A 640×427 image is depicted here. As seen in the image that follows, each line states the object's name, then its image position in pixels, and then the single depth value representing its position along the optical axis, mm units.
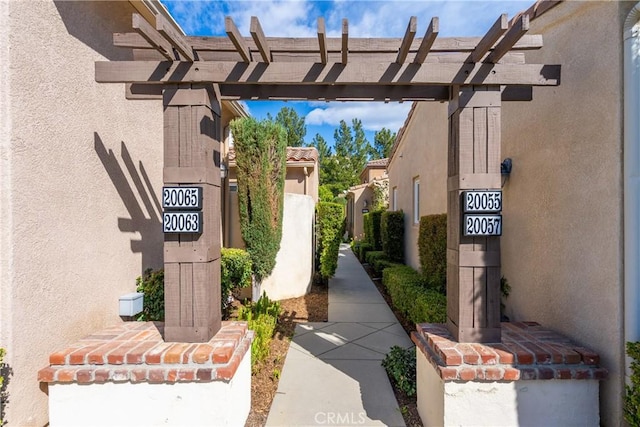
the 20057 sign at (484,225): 3061
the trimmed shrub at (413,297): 5083
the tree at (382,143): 42769
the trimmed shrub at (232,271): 5848
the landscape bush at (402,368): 4047
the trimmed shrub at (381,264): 9579
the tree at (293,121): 41156
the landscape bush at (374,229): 12859
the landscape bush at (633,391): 2479
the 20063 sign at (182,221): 3068
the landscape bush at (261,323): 4449
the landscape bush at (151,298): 4535
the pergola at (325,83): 3109
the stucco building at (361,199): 21488
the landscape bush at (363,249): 13934
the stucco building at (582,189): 2672
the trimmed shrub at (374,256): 11089
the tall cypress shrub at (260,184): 7051
